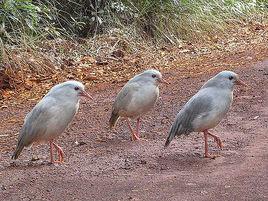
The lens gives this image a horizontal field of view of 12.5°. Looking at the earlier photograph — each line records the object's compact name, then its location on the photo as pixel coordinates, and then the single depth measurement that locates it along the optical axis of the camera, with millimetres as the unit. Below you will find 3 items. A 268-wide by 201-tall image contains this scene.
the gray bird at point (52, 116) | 10697
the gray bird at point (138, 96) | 12158
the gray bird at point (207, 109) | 10690
